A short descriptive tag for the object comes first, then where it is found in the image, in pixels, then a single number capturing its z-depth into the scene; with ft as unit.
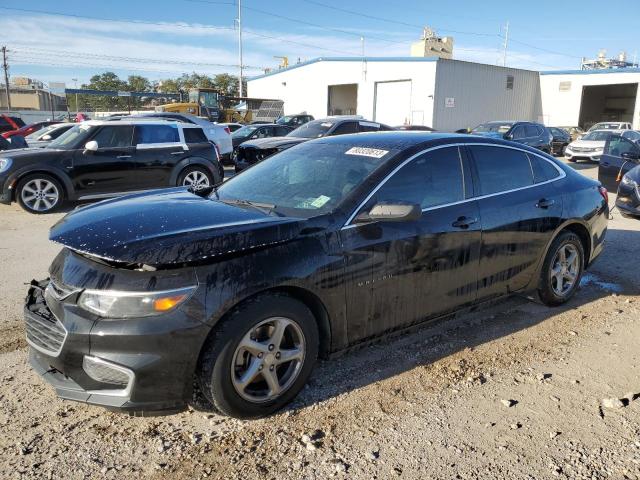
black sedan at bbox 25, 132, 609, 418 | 8.91
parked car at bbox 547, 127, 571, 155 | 86.63
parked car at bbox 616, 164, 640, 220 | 28.02
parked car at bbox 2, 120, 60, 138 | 68.58
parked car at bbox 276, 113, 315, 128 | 90.12
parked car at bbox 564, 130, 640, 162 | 70.69
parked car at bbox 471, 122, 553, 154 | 63.77
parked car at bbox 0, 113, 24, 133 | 75.51
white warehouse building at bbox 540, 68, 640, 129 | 124.67
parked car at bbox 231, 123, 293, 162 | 63.44
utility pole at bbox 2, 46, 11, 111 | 206.92
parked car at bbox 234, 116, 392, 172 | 41.96
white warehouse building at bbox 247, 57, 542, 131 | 107.24
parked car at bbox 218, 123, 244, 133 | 82.15
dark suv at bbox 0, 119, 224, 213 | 31.04
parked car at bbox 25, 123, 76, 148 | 49.09
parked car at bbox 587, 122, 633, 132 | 100.23
